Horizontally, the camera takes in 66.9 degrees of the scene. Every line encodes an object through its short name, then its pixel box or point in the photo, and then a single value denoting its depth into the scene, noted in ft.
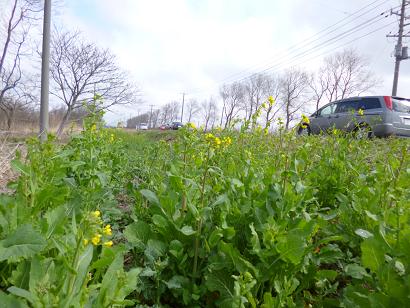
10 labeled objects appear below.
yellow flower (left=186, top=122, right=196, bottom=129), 7.67
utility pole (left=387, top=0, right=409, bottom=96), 67.65
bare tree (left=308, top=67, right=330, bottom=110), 157.01
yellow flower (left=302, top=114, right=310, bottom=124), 7.86
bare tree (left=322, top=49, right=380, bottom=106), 146.41
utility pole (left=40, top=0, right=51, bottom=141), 25.55
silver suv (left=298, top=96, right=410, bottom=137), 27.99
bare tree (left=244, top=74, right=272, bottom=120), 164.35
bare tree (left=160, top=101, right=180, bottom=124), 240.12
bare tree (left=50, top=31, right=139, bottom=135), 53.62
